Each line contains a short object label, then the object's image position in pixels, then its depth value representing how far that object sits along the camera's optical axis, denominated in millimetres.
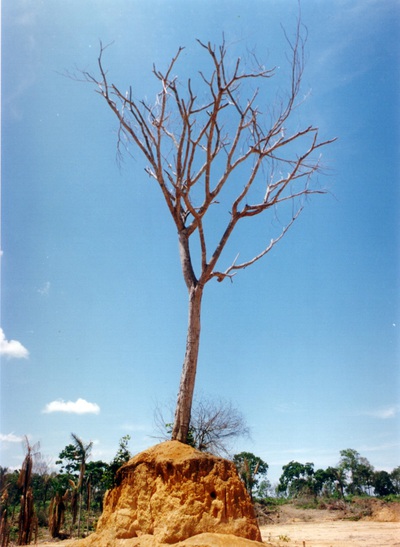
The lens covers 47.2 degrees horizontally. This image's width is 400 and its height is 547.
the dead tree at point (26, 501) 18922
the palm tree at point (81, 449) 25809
